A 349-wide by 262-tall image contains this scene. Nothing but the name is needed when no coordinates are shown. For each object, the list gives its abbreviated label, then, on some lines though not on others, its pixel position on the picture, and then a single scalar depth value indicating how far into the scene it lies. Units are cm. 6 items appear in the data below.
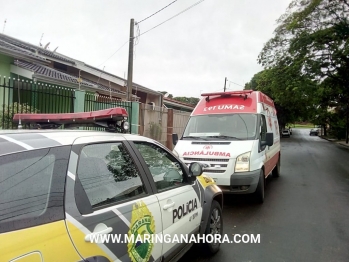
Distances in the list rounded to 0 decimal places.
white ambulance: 543
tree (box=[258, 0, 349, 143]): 1845
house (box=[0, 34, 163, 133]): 830
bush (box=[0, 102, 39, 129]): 622
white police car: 154
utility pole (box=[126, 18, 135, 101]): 1170
